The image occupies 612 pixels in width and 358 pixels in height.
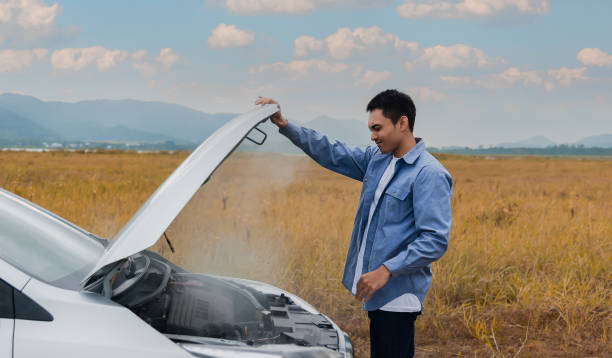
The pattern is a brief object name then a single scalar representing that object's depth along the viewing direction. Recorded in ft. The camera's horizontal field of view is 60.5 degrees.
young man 7.81
